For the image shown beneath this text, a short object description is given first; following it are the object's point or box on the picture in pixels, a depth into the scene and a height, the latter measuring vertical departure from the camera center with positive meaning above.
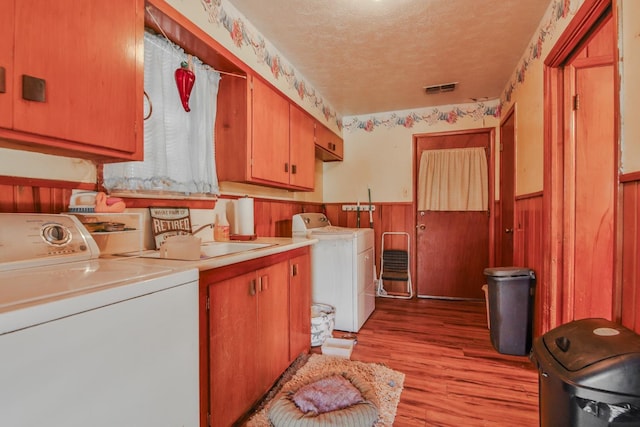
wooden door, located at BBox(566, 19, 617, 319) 1.90 +0.20
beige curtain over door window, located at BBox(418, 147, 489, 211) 3.72 +0.38
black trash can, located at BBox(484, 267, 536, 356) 2.31 -0.70
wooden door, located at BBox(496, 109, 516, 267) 3.05 +0.21
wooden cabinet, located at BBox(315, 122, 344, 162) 3.36 +0.76
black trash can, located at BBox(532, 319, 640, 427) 0.92 -0.51
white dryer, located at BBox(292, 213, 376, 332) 2.82 -0.54
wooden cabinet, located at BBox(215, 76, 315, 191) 2.11 +0.55
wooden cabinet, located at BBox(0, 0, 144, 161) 0.93 +0.45
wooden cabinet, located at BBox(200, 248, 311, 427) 1.30 -0.58
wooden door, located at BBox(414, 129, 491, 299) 3.78 -0.42
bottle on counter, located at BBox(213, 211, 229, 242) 2.10 -0.14
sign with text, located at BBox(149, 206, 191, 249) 1.65 -0.06
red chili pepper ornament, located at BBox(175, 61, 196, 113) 1.76 +0.73
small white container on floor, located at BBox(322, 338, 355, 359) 2.30 -1.01
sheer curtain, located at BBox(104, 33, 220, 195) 1.59 +0.44
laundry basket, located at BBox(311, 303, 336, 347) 2.49 -0.91
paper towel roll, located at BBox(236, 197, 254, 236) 2.18 -0.02
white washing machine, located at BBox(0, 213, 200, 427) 0.64 -0.29
